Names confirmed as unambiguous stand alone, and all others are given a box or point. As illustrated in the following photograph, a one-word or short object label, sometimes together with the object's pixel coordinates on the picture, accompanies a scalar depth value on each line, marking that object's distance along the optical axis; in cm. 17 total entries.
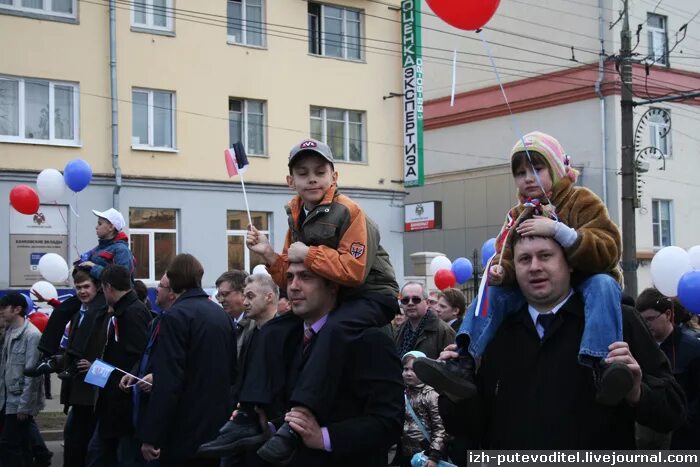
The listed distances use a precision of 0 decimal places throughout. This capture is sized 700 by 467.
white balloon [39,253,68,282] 1505
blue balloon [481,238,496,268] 1172
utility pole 2072
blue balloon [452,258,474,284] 1759
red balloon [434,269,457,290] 1756
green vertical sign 2616
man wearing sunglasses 823
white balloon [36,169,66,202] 1550
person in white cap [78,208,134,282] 919
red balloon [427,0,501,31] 448
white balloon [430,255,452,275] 1895
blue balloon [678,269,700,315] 873
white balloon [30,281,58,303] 1491
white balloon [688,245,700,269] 1091
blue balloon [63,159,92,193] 1512
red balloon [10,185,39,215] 1597
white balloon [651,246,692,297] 1052
